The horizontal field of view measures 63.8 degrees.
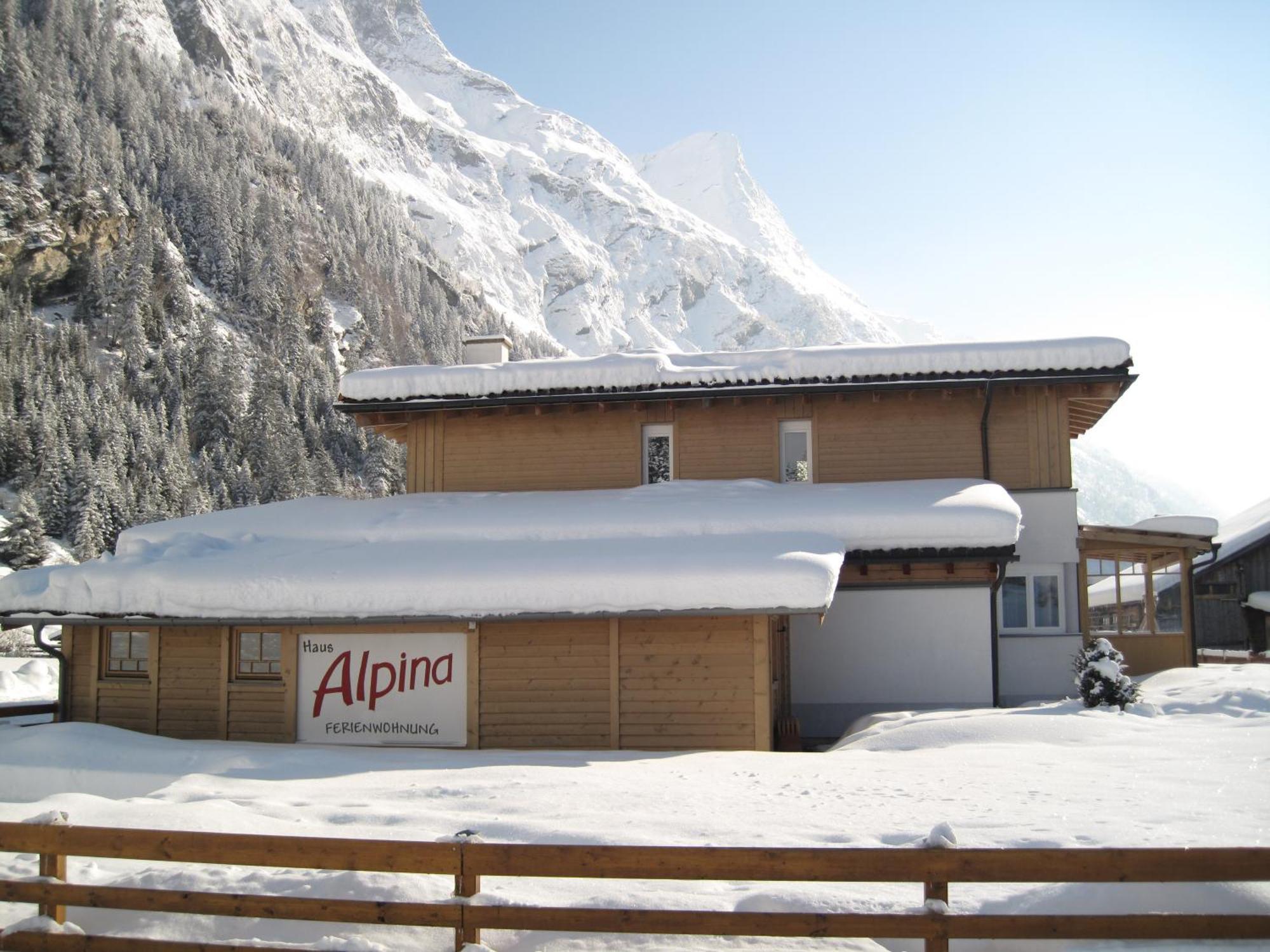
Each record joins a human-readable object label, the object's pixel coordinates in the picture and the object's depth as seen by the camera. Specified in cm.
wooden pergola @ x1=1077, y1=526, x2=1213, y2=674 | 1803
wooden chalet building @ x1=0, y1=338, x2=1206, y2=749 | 1349
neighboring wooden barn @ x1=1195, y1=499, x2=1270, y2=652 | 2903
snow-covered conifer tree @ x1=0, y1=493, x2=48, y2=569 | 5709
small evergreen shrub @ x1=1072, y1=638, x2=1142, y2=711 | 1321
